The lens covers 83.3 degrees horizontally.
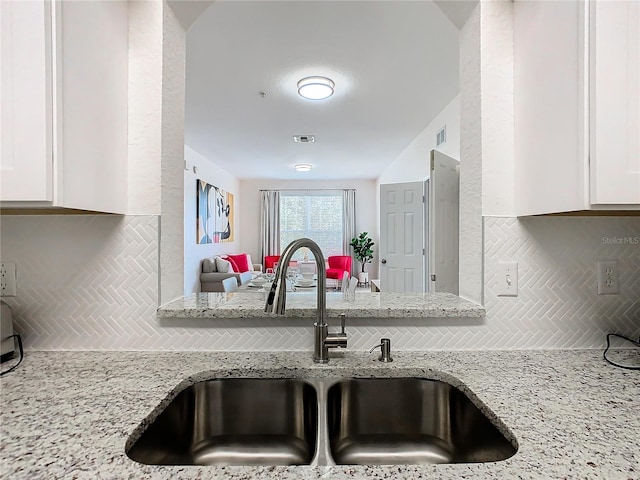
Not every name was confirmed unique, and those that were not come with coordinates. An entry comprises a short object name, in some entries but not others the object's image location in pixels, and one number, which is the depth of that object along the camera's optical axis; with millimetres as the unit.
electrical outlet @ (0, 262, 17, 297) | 1176
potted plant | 8031
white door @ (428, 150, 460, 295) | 2719
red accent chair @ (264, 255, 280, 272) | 7827
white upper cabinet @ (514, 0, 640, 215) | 836
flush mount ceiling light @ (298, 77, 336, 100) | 3080
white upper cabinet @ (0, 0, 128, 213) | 818
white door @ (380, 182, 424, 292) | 4625
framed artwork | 5863
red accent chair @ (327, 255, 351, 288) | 7607
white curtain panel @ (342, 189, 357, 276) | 8516
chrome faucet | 945
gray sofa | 5680
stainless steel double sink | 943
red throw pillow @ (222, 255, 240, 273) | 6480
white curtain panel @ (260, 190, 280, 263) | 8555
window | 8633
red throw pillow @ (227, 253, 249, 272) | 6699
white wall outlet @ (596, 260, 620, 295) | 1189
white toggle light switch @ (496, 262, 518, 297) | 1191
